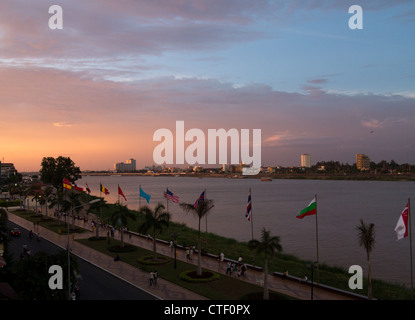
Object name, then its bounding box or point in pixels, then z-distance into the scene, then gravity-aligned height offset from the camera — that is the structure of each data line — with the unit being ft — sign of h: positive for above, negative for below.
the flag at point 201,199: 103.55 -9.67
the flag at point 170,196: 133.55 -11.64
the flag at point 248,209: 115.34 -14.06
